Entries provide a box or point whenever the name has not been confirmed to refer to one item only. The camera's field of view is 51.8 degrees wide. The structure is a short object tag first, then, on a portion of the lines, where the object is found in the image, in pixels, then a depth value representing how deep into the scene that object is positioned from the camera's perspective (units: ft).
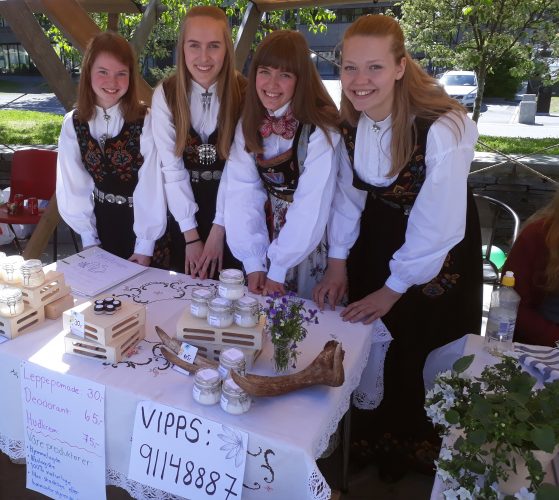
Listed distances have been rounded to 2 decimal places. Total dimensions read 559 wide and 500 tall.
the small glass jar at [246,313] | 4.81
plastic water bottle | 5.16
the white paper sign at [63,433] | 4.59
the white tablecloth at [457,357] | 5.07
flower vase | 4.65
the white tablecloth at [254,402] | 4.01
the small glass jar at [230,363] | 4.34
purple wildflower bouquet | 4.61
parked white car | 45.65
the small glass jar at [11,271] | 5.36
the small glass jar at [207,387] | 4.21
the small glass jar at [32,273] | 5.22
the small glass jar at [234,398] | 4.13
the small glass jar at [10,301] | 5.06
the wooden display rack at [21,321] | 5.08
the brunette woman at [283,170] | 6.19
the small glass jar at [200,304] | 4.96
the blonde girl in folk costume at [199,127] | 6.90
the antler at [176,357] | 4.64
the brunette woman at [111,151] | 7.24
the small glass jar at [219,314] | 4.79
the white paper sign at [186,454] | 4.08
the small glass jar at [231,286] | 4.96
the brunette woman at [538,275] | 6.07
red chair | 13.05
